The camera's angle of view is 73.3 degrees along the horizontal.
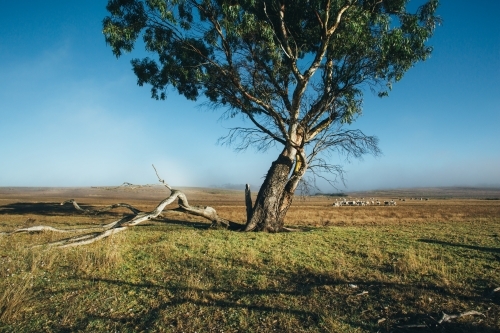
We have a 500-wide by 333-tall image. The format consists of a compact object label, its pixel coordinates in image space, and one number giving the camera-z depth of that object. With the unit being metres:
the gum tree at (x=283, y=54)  12.52
